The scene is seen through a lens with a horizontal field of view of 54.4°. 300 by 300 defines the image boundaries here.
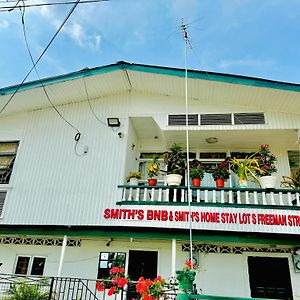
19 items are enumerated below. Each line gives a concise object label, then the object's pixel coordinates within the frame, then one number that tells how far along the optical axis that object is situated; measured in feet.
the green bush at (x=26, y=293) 21.36
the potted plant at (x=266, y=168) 23.25
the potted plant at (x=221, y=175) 24.70
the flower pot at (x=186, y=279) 9.59
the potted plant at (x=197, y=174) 25.13
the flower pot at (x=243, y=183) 24.35
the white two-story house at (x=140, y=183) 23.41
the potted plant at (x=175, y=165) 24.82
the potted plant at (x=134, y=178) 25.91
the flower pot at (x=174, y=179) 24.76
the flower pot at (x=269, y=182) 23.20
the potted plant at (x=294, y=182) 24.50
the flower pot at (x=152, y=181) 25.99
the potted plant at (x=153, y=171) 26.21
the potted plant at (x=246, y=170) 24.25
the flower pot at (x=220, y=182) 24.64
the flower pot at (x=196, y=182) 25.05
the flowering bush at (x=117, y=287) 13.02
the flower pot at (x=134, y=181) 25.88
